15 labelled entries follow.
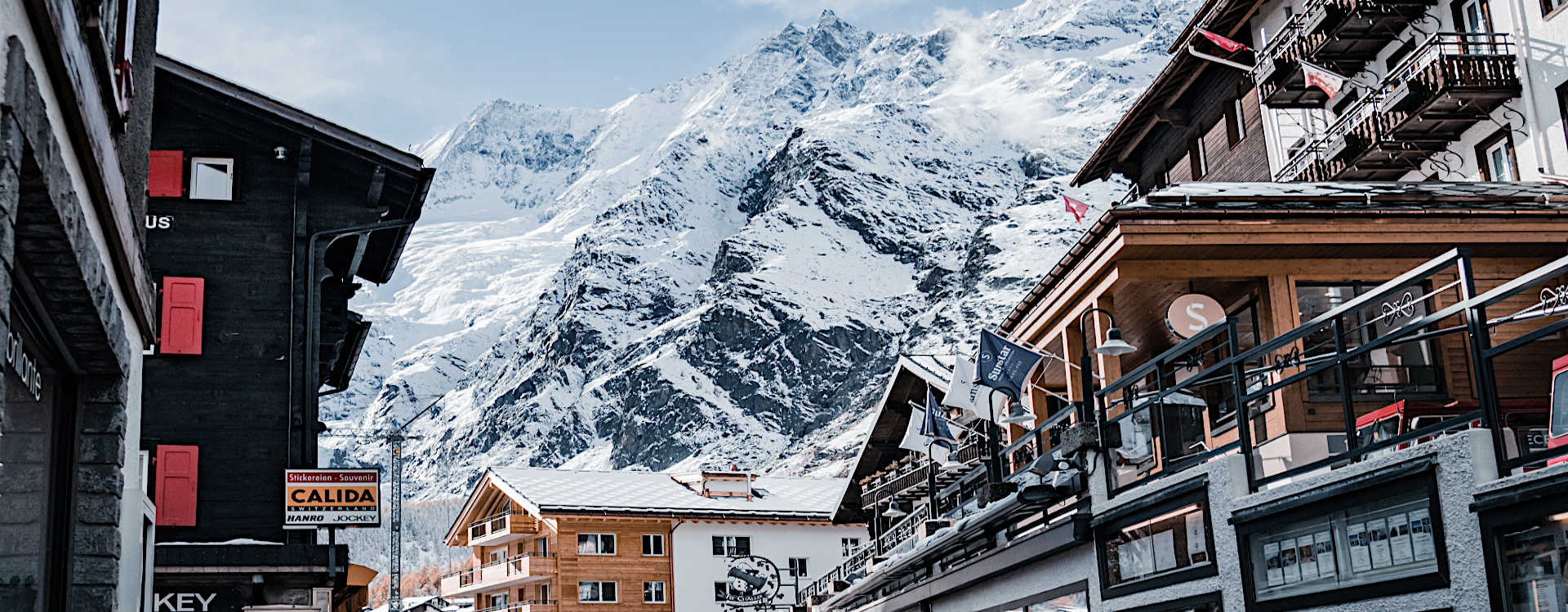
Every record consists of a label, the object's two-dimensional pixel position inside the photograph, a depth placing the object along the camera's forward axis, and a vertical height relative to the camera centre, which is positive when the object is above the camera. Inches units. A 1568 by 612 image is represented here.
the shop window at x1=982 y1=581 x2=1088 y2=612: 644.7 +43.6
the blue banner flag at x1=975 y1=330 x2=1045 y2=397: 714.2 +150.1
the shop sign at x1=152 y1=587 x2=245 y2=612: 1035.9 +98.1
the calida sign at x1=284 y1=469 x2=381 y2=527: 1079.6 +162.6
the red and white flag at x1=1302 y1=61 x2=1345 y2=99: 1013.8 +378.5
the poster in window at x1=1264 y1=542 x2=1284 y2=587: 484.4 +38.6
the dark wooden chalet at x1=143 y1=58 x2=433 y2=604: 1106.7 +318.6
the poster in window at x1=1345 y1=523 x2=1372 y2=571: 438.9 +37.7
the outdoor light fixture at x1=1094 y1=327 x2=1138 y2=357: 605.0 +131.0
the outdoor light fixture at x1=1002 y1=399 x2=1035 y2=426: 783.1 +140.2
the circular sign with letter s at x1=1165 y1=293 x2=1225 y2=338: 708.0 +166.2
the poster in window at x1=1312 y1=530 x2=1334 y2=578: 453.1 +37.9
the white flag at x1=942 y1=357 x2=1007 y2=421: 809.5 +157.9
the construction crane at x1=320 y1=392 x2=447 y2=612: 2224.4 +326.0
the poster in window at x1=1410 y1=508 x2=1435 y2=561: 413.7 +38.3
